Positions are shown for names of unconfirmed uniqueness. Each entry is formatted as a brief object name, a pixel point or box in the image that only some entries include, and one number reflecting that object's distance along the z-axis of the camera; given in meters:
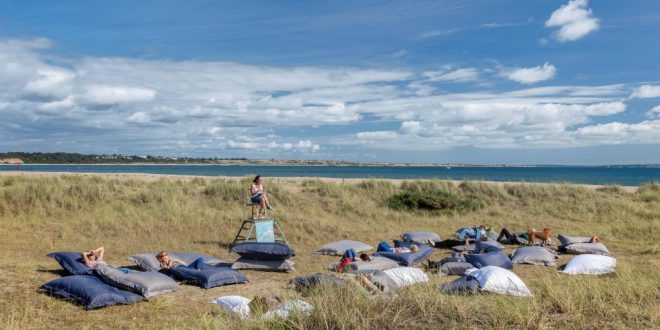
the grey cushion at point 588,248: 11.99
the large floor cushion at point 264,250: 10.05
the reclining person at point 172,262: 9.22
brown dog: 12.77
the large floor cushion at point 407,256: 10.73
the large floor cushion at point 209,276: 8.54
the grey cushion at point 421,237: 13.66
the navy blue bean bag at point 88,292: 7.07
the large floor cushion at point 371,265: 9.61
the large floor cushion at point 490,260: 10.09
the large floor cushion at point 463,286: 7.03
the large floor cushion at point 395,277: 7.52
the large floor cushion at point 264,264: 10.23
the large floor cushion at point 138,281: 7.69
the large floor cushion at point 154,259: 9.59
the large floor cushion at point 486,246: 11.12
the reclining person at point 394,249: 11.38
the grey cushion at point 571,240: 12.88
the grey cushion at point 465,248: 12.24
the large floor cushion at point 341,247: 12.23
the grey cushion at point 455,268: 9.79
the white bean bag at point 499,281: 7.30
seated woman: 13.59
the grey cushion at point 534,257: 10.92
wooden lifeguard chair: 12.20
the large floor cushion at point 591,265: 9.67
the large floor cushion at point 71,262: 8.63
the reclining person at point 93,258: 8.65
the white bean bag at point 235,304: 6.39
